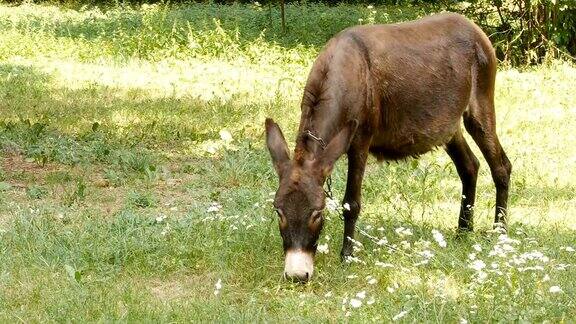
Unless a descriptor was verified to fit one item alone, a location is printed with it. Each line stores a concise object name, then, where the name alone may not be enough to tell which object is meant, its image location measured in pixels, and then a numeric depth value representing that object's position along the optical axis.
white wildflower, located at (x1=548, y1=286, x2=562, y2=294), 9.63
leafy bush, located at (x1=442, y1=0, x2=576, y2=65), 29.39
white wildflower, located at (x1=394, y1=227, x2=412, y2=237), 12.27
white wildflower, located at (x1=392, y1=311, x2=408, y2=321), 10.08
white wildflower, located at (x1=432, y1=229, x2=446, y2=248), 11.02
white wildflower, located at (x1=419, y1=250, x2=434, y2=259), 11.49
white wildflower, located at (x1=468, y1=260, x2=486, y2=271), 10.27
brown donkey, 11.98
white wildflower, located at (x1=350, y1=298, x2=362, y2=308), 10.38
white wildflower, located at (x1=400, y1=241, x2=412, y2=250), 11.94
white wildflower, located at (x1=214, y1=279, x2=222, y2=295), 11.70
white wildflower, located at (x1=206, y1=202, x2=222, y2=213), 15.05
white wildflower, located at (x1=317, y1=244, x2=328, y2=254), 12.03
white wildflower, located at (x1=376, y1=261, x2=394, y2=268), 11.59
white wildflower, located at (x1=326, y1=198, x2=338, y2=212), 12.59
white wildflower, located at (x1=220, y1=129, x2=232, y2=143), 21.30
